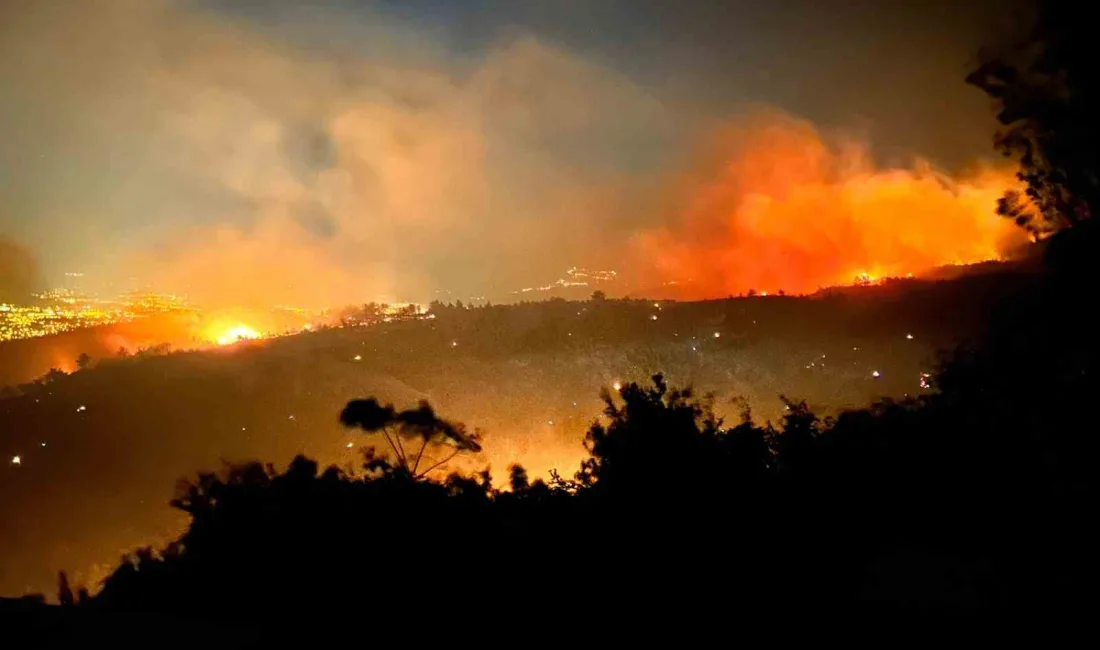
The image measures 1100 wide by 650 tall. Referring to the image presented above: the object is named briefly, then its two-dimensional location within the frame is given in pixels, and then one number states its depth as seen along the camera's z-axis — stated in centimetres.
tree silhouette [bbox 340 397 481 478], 1395
